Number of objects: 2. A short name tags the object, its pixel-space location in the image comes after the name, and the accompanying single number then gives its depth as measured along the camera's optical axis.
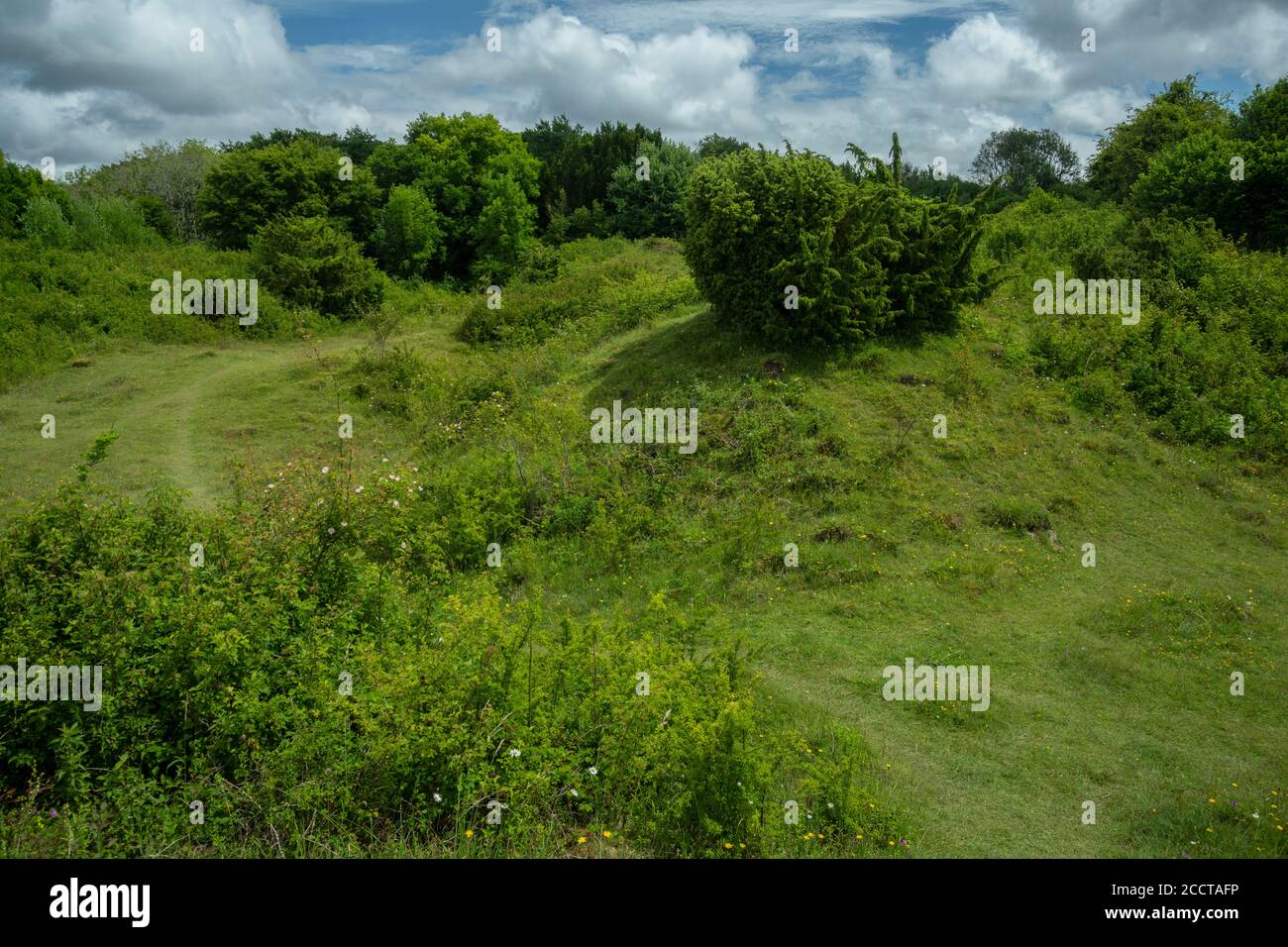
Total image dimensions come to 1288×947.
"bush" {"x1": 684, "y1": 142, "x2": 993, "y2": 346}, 15.48
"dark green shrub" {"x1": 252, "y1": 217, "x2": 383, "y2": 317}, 26.19
